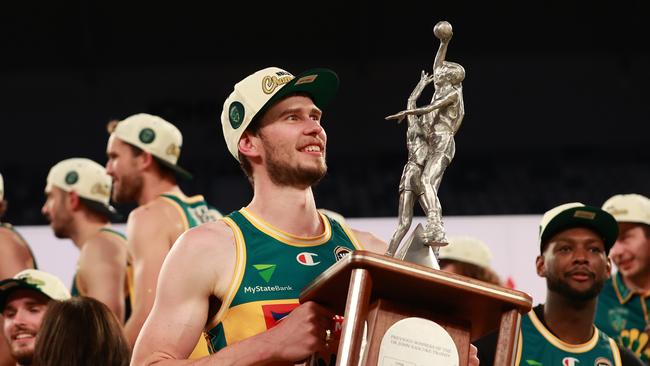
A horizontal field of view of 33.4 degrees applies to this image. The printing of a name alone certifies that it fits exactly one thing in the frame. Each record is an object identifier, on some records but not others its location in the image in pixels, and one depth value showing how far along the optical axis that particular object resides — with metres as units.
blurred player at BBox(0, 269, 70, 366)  4.05
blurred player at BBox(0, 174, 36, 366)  5.01
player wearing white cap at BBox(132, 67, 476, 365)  2.34
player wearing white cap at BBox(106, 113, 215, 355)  4.66
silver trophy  2.37
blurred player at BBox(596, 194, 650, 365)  4.91
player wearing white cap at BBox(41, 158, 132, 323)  5.27
